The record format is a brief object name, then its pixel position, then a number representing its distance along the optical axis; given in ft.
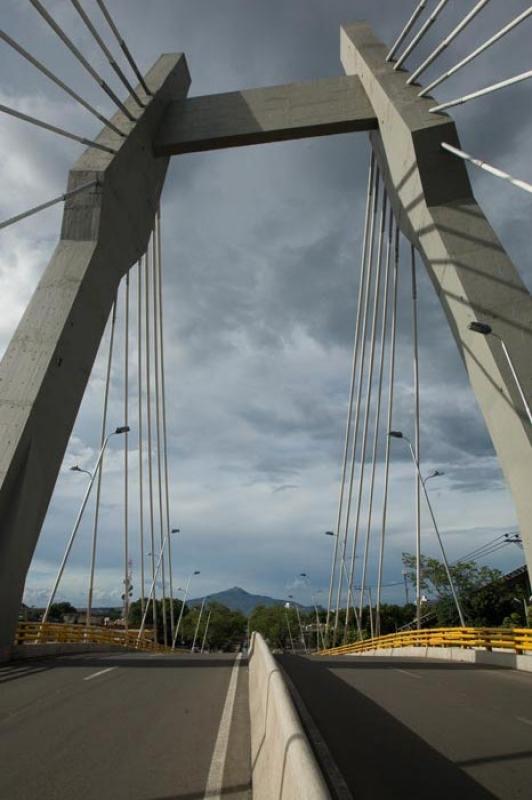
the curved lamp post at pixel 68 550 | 81.68
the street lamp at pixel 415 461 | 102.20
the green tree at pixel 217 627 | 439.22
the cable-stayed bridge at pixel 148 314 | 27.84
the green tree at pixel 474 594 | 192.03
